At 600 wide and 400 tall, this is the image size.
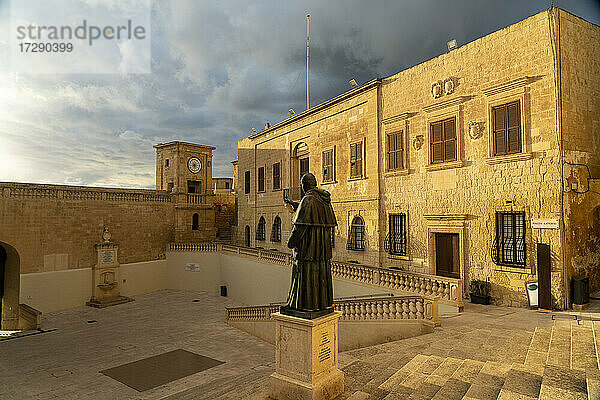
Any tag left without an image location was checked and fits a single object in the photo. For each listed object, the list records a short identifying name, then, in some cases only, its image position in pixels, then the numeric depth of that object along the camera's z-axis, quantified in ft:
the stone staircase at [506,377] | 16.84
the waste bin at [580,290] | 32.99
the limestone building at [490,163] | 34.50
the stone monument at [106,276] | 70.95
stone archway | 61.62
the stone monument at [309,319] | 17.01
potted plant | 37.68
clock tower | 88.02
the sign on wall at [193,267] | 82.33
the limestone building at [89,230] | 62.44
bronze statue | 17.90
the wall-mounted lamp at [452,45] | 43.52
